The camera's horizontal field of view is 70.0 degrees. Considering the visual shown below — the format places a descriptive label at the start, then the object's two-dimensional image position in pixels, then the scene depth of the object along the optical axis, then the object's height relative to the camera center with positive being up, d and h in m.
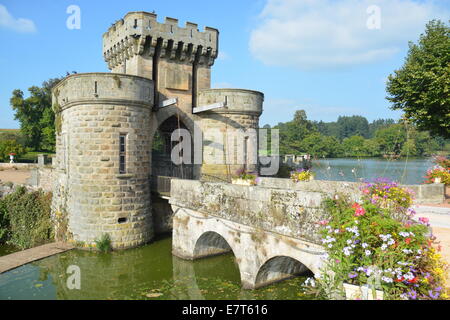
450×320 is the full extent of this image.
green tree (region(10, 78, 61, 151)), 38.66 +6.13
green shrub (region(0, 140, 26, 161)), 34.34 +1.68
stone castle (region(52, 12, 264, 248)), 12.39 +2.00
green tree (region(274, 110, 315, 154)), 60.13 +7.04
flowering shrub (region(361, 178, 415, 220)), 5.38 -0.59
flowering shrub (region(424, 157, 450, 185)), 13.66 -0.54
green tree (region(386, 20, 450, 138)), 15.34 +4.07
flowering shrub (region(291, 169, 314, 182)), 11.19 -0.45
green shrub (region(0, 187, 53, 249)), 14.49 -2.57
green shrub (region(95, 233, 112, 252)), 12.15 -2.99
